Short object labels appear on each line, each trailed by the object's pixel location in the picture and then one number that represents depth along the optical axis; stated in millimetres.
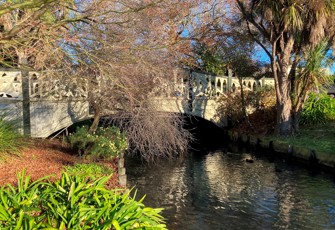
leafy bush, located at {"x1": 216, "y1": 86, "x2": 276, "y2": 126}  21814
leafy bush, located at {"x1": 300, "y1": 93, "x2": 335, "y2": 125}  19000
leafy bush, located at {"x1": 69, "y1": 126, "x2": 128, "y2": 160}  10703
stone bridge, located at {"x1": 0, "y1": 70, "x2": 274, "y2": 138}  13708
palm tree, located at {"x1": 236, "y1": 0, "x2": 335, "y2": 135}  15453
